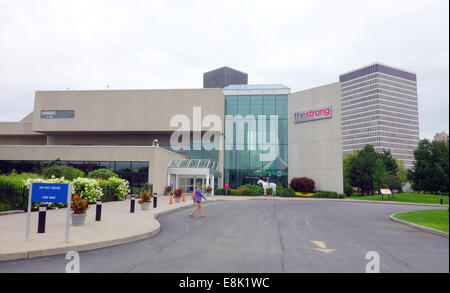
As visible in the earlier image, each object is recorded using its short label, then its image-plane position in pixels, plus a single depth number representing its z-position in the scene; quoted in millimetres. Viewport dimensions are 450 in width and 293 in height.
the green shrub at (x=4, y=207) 16016
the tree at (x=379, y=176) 51688
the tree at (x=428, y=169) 61772
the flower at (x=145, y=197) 18719
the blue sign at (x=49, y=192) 9253
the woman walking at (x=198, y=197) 16222
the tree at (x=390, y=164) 77188
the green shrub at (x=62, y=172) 26750
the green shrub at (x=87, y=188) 21125
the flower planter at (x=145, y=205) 18734
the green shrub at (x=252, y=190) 41500
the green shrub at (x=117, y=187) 26797
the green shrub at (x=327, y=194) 41969
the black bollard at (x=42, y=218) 9898
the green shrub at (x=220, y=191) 41812
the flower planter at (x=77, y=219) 12008
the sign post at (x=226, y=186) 41706
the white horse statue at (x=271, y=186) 41625
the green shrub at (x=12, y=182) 16859
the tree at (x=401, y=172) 90850
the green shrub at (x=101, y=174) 31134
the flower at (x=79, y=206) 12094
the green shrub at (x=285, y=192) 42062
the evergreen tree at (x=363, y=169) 63500
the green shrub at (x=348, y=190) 51562
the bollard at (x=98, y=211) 13430
